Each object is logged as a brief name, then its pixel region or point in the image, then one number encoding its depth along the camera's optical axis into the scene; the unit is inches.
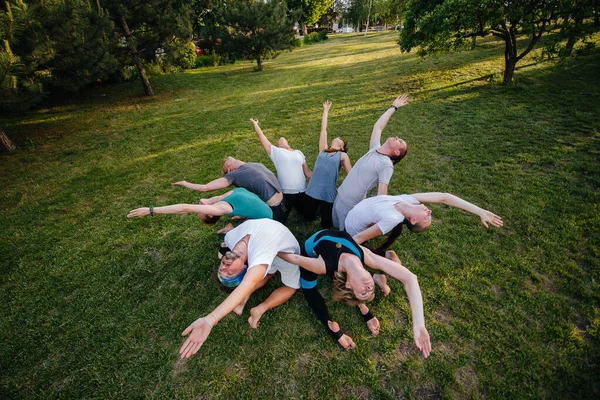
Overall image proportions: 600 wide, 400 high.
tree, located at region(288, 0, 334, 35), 1627.7
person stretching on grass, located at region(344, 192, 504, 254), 119.3
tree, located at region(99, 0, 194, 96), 415.4
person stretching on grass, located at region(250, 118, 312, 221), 178.4
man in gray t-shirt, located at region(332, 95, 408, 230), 146.1
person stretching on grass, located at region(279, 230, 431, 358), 95.5
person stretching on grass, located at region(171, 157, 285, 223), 162.4
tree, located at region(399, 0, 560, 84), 322.0
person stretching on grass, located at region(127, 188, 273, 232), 125.7
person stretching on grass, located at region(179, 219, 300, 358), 88.4
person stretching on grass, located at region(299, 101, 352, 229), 168.1
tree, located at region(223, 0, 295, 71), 659.4
